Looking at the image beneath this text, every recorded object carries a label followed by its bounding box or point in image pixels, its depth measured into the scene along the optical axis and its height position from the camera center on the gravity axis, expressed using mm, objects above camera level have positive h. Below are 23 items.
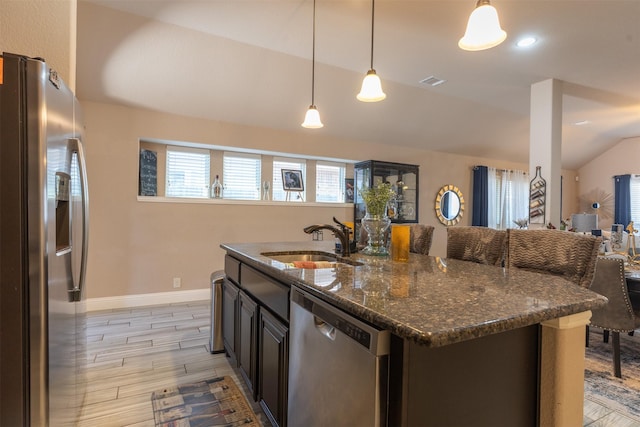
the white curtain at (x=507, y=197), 6820 +312
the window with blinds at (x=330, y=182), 5410 +468
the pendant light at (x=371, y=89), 2164 +809
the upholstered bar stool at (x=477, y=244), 2129 -222
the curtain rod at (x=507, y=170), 6651 +897
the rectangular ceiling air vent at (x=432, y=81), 4172 +1687
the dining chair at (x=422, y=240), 2504 -224
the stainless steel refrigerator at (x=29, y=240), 1106 -119
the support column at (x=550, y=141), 4059 +894
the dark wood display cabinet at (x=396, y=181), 5319 +505
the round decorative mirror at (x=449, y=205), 6250 +126
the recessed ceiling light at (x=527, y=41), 3203 +1696
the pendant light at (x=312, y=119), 2662 +739
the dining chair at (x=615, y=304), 2361 -657
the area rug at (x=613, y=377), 2092 -1200
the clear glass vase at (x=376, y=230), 2176 -131
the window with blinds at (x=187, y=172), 4367 +490
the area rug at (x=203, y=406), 1873 -1208
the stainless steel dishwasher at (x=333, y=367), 884 -500
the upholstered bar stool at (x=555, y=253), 1604 -214
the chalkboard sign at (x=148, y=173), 4074 +430
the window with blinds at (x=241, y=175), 4684 +487
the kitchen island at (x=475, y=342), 855 -387
